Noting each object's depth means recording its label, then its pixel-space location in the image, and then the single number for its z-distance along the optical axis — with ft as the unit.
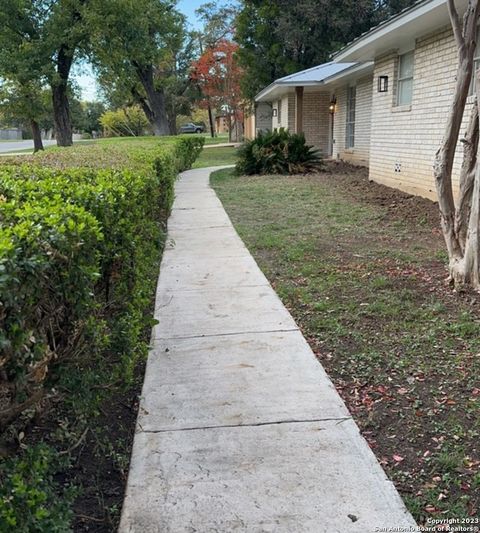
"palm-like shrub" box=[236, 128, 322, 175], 52.16
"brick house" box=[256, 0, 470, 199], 29.14
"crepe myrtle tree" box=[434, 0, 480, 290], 15.35
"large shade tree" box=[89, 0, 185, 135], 58.59
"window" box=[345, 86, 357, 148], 60.44
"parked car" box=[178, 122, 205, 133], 221.66
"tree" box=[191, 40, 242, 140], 124.77
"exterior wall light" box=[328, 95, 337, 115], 67.67
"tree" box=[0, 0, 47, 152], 57.77
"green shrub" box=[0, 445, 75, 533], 5.37
